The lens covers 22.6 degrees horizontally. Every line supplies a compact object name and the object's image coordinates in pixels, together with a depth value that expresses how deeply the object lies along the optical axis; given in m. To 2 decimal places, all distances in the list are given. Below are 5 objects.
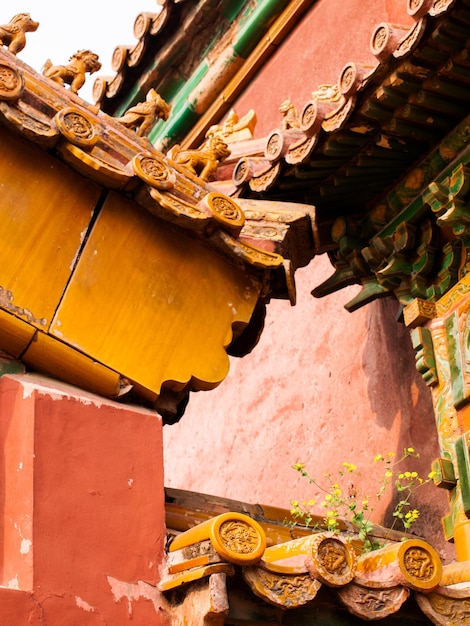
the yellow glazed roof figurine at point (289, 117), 5.44
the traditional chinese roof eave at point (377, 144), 4.66
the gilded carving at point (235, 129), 6.12
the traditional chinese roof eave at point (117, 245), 4.06
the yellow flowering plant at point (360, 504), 4.73
